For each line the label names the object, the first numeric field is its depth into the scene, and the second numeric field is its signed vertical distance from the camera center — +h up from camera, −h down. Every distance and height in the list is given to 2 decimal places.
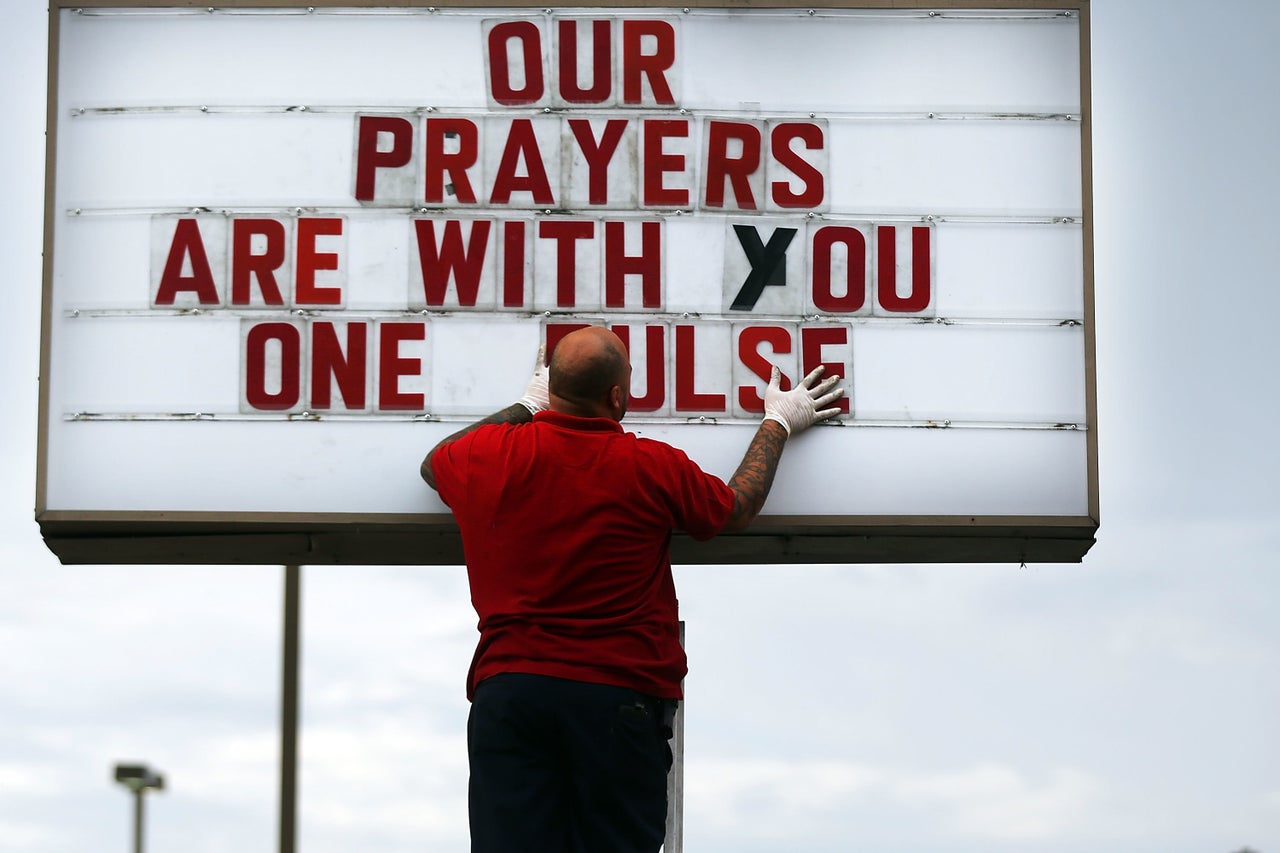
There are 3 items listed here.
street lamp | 30.12 -2.33
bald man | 10.39 -0.30
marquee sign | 12.59 +1.01
